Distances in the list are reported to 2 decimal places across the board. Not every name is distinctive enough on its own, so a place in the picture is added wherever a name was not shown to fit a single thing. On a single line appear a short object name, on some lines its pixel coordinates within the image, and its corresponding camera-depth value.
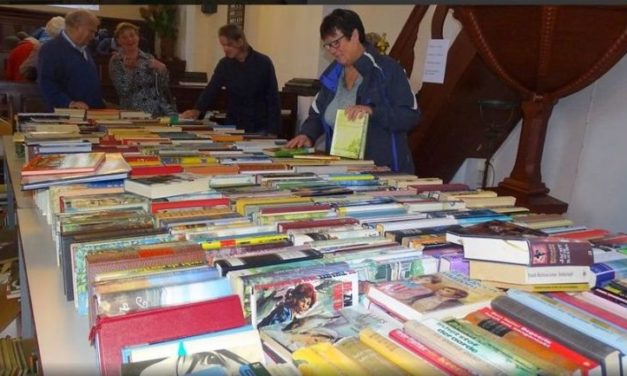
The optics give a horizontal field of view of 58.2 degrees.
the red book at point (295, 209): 1.49
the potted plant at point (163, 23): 8.80
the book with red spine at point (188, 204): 1.49
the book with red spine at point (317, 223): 1.38
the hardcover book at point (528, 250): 1.12
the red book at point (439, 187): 1.86
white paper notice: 3.80
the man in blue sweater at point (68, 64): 3.73
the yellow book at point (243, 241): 1.22
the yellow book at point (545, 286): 1.12
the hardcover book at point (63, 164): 1.70
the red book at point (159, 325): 0.83
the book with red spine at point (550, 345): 0.85
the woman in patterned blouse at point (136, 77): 3.91
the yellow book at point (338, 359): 0.81
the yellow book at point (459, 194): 1.76
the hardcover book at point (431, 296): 1.00
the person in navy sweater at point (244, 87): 3.92
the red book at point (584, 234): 1.45
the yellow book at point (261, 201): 1.53
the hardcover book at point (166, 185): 1.59
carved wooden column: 2.66
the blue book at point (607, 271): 1.17
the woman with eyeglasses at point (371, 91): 2.35
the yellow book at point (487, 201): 1.72
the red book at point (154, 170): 1.83
